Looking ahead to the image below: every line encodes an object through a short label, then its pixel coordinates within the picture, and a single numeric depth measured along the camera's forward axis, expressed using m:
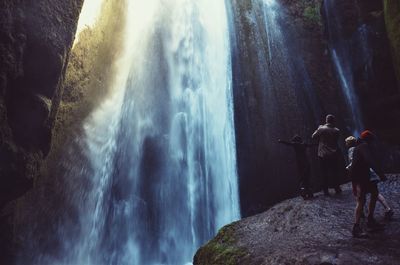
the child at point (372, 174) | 5.50
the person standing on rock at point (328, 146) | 7.67
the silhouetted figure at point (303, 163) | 8.01
